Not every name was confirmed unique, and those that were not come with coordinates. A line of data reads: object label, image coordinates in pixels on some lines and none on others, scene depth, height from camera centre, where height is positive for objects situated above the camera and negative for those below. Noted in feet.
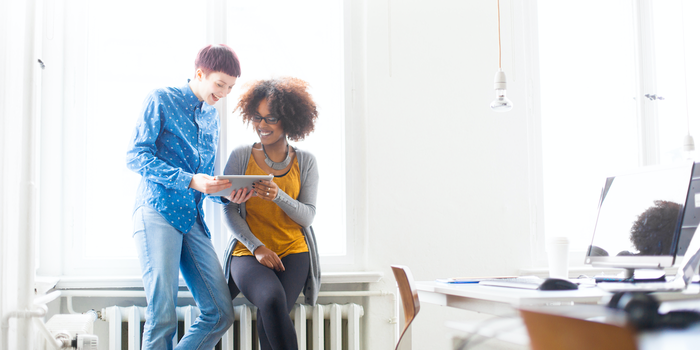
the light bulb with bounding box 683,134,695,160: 7.77 +0.74
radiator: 7.20 -2.00
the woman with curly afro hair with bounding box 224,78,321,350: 6.45 -0.28
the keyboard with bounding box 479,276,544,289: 4.22 -0.85
